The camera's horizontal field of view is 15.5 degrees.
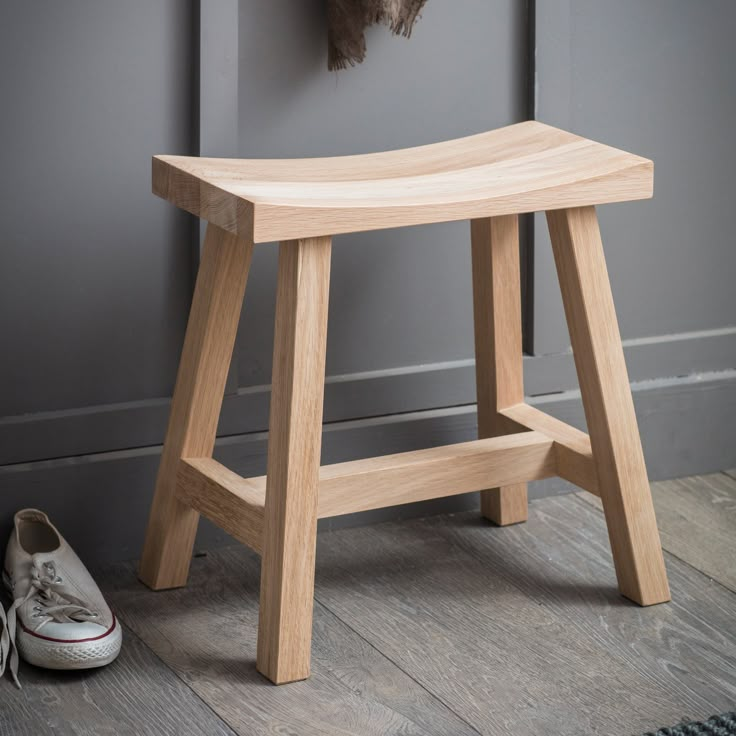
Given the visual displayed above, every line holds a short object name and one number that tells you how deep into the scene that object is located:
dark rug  2.57
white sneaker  2.66
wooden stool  2.59
